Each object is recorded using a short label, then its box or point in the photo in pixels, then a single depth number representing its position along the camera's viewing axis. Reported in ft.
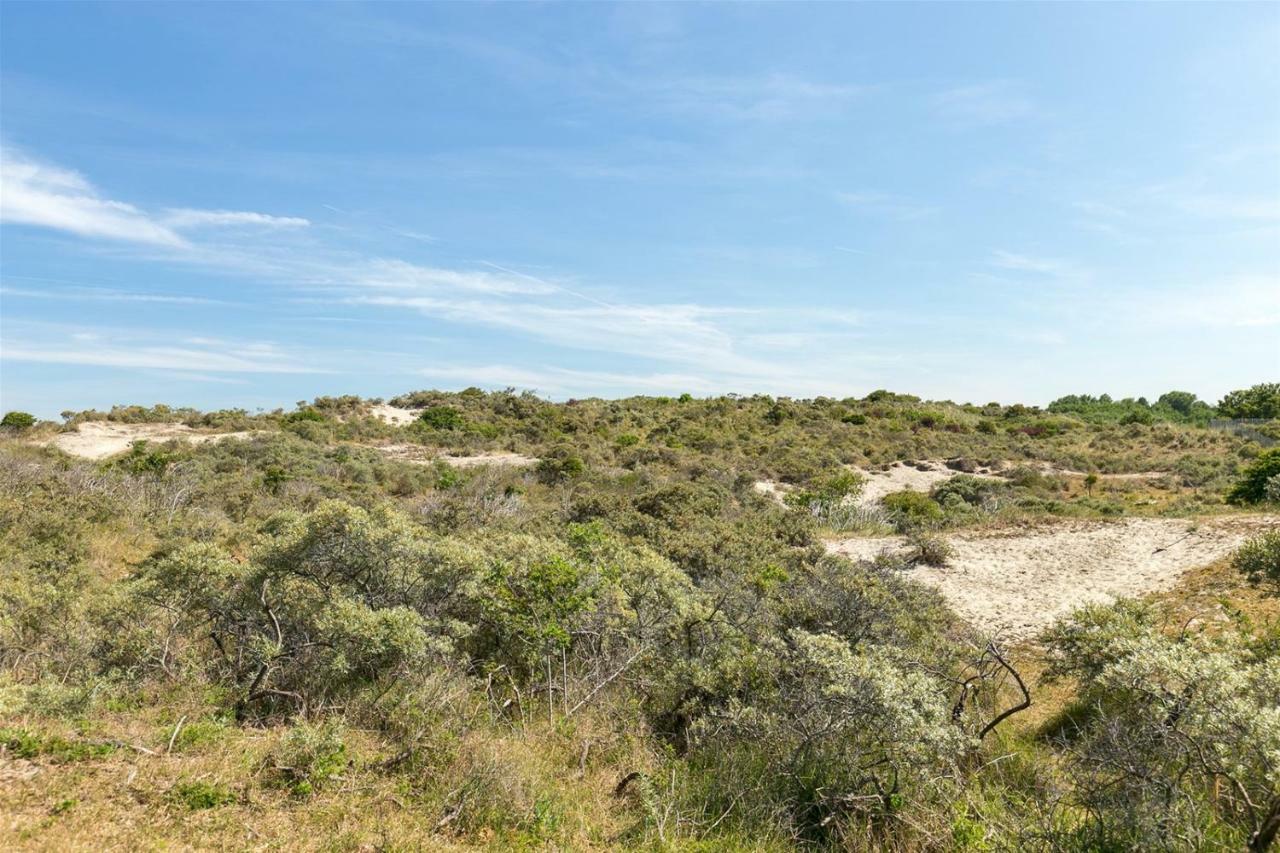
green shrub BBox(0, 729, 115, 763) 14.80
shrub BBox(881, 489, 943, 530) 68.08
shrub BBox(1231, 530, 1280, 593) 31.91
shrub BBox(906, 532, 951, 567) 53.57
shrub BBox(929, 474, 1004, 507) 82.84
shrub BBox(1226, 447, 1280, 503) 67.62
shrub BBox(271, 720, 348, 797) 15.49
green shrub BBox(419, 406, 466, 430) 126.72
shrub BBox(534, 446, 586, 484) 84.03
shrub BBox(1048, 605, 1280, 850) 11.06
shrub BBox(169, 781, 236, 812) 14.06
